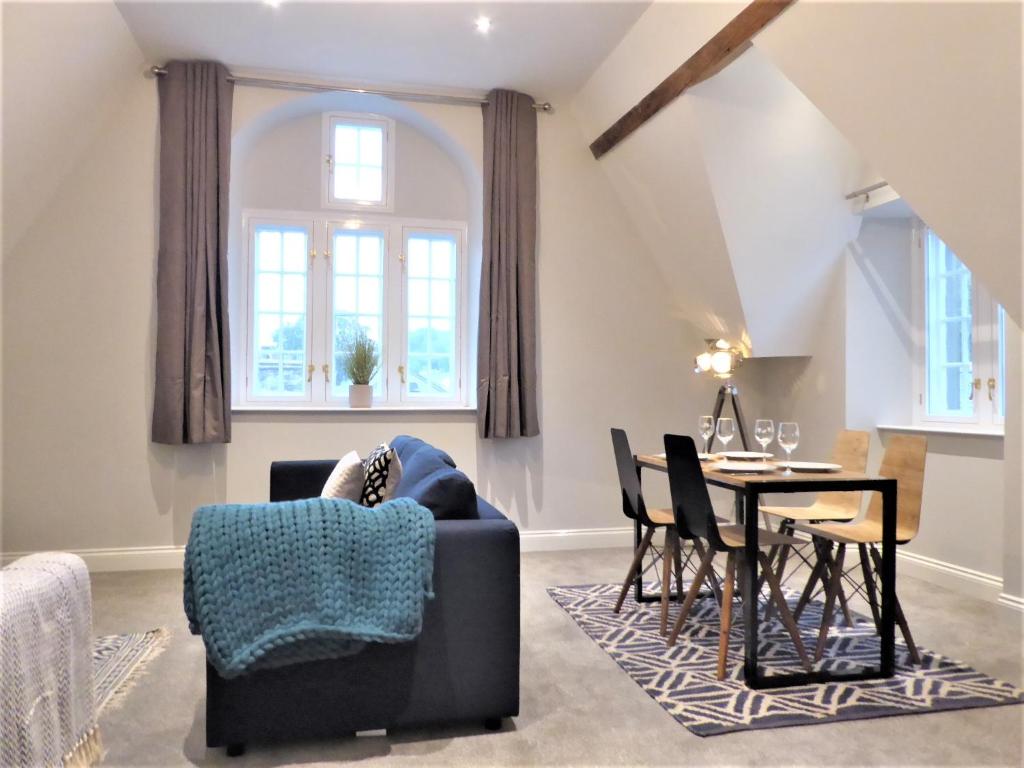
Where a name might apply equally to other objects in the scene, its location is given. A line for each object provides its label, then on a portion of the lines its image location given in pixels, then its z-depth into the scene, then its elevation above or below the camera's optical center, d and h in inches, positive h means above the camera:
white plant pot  191.3 -4.8
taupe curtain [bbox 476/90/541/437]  192.4 +24.9
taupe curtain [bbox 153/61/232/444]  174.4 +25.1
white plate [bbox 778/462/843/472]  120.7 -13.7
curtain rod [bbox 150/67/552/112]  183.0 +68.9
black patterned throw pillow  109.1 -14.6
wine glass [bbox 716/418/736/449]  139.3 -9.1
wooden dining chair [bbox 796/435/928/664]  121.0 -24.1
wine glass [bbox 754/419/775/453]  132.0 -8.6
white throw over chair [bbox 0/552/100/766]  63.4 -25.7
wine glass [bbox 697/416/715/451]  147.6 -9.0
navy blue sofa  85.1 -33.4
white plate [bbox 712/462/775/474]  118.9 -13.8
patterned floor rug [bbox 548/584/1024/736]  98.4 -42.0
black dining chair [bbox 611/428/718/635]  137.6 -25.1
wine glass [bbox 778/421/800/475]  130.6 -9.5
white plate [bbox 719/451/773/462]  138.6 -13.8
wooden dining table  106.7 -24.4
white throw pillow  113.4 -15.7
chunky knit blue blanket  80.4 -21.7
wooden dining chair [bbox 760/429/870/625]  138.0 -23.2
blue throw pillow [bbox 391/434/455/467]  117.4 -12.2
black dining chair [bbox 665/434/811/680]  110.8 -23.9
